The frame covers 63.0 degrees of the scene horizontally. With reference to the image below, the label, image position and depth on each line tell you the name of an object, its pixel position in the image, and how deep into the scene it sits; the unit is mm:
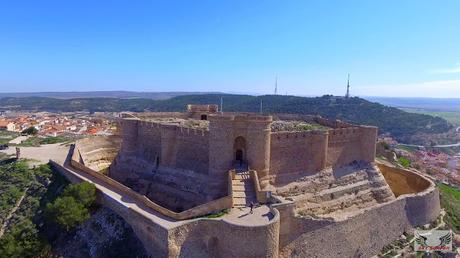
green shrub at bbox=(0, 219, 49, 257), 19869
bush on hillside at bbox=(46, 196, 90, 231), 20844
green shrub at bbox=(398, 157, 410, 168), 43738
